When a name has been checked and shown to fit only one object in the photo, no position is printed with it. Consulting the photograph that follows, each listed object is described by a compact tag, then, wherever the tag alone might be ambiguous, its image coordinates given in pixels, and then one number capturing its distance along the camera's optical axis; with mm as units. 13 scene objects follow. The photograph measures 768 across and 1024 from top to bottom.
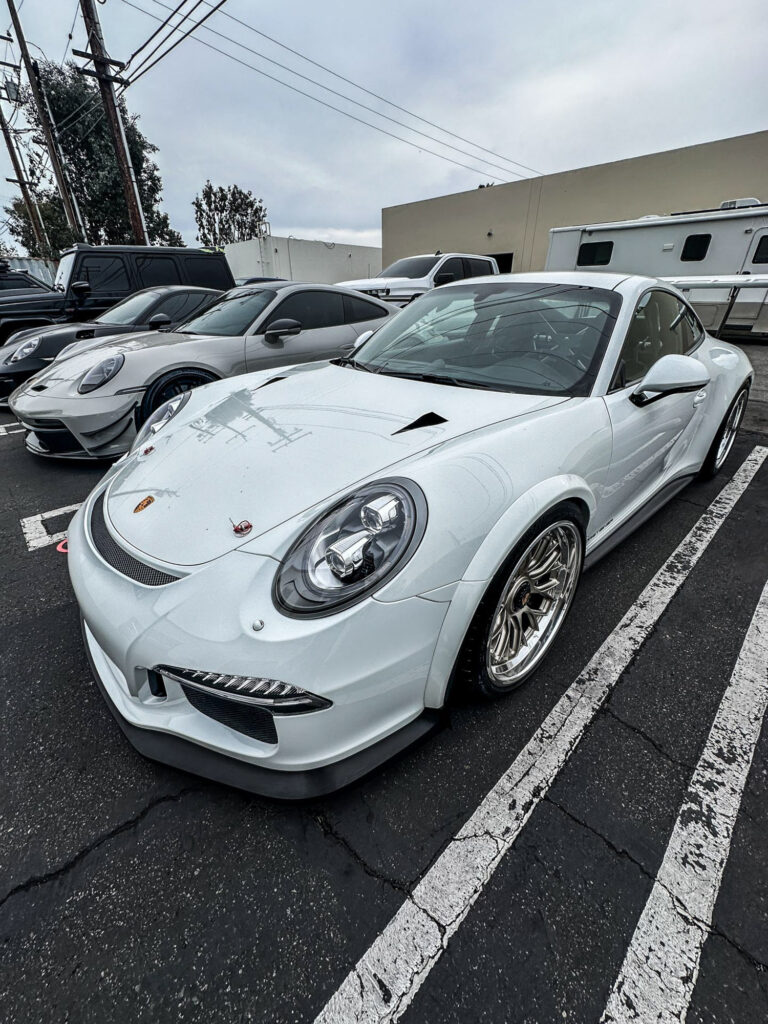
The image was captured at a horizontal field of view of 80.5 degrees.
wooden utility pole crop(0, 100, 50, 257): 22312
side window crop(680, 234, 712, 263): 8273
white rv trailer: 7750
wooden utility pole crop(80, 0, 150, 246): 10477
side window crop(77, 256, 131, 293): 6488
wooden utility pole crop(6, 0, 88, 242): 15508
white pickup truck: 8453
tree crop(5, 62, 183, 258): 20281
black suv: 6387
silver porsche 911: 3465
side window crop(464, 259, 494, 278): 9445
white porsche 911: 1138
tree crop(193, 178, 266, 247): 42062
